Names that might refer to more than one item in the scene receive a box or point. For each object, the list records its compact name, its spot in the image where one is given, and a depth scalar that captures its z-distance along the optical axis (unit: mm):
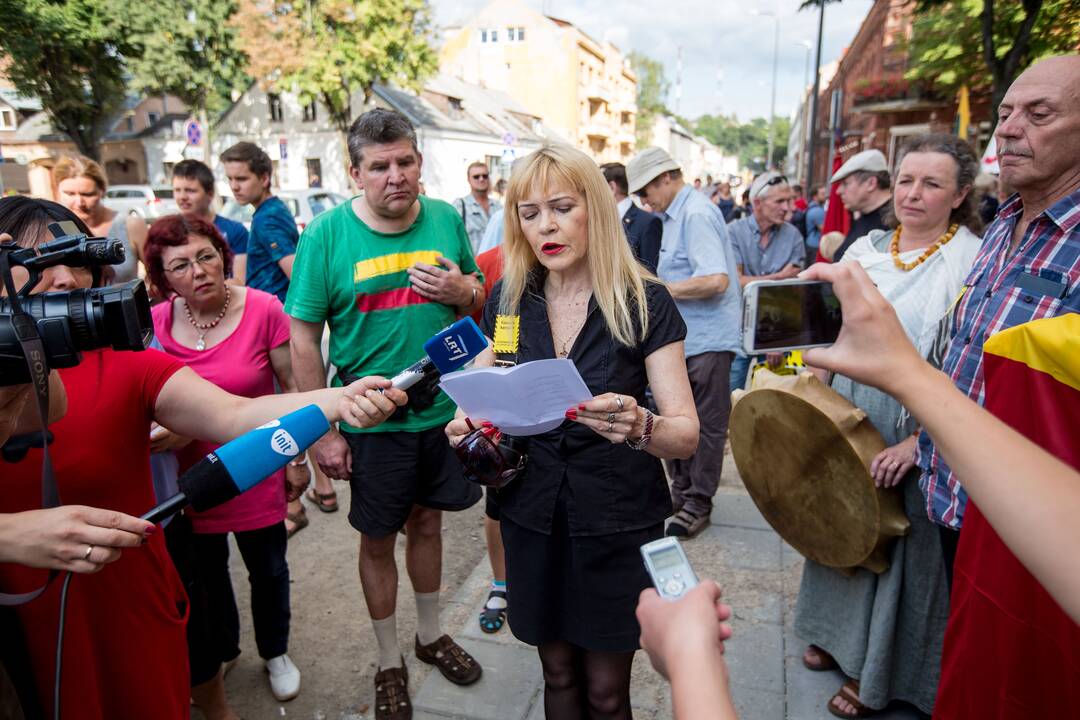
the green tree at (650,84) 78438
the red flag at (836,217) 6359
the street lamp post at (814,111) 15992
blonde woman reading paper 2092
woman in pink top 2863
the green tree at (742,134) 125438
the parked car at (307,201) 15766
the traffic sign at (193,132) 12413
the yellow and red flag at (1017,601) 1271
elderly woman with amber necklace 2516
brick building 16953
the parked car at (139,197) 21891
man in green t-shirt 2787
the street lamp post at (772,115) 47266
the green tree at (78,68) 19344
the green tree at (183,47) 26219
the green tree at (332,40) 23047
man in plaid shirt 1803
